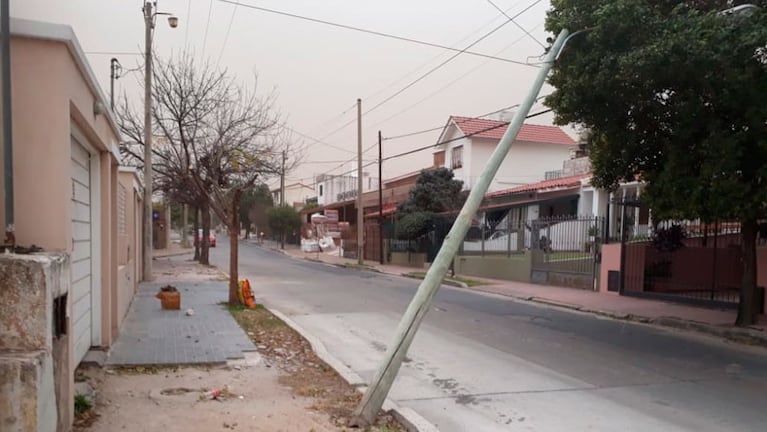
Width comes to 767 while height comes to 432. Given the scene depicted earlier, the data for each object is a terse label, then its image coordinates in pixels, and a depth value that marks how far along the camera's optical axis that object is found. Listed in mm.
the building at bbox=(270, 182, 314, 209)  96250
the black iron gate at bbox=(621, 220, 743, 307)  13602
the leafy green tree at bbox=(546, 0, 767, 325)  8334
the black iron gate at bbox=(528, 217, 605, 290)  17781
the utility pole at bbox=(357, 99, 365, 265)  31178
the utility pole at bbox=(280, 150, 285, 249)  53969
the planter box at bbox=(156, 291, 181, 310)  11702
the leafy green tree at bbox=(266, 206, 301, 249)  56281
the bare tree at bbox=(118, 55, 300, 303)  18172
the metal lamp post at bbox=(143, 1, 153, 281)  17969
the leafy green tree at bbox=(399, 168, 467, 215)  30094
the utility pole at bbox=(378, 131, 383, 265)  32178
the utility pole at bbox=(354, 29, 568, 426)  5039
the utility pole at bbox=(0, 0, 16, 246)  4023
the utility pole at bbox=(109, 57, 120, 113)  20094
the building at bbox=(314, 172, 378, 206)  60250
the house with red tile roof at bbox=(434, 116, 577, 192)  36738
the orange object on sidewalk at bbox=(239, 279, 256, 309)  12664
